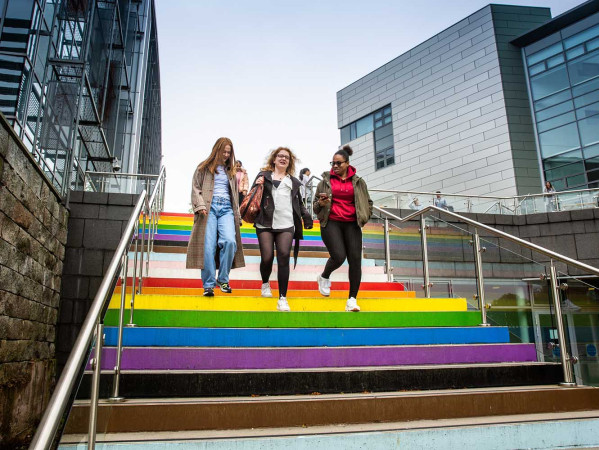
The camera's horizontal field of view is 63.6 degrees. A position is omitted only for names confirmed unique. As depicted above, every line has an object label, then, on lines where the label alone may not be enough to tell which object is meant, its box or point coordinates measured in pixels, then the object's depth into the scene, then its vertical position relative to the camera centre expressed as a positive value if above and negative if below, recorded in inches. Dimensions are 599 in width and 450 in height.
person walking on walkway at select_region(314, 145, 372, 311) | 188.9 +45.6
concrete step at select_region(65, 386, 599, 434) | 102.7 -17.2
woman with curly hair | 187.6 +47.0
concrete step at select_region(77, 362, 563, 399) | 120.7 -12.2
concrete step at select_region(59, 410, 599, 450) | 94.3 -21.4
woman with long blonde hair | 190.5 +45.7
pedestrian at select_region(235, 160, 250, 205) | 312.8 +99.2
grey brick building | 639.8 +313.7
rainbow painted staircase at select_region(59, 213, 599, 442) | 107.7 -9.2
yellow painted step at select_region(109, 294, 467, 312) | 178.9 +12.1
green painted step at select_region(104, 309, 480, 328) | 162.4 +5.3
